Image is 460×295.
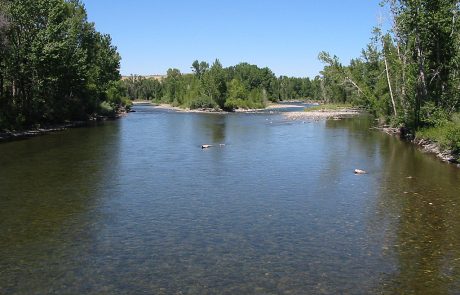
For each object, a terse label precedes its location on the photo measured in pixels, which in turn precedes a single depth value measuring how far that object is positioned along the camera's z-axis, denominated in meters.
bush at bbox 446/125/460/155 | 33.94
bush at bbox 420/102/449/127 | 41.23
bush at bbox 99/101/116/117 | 95.12
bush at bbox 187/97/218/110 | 143.44
